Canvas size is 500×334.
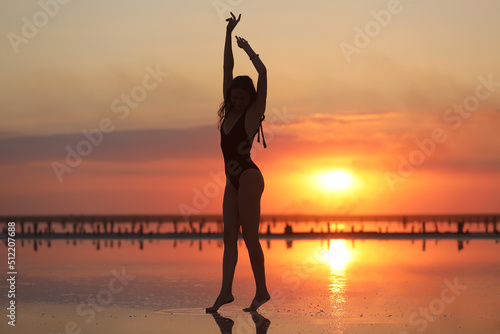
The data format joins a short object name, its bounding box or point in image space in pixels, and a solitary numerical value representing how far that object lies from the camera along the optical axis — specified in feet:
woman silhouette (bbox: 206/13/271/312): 37.63
